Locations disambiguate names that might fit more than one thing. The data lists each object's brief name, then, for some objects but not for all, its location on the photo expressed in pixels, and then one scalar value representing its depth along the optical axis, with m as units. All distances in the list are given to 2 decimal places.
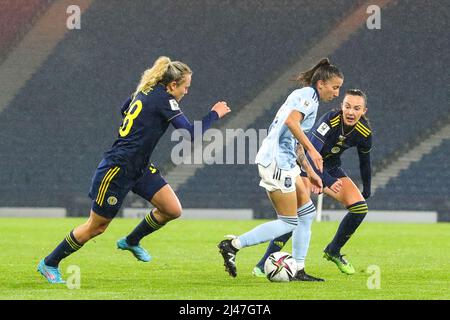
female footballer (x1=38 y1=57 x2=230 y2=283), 15.70
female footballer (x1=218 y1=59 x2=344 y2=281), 15.73
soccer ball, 16.23
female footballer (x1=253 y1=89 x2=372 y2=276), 18.36
